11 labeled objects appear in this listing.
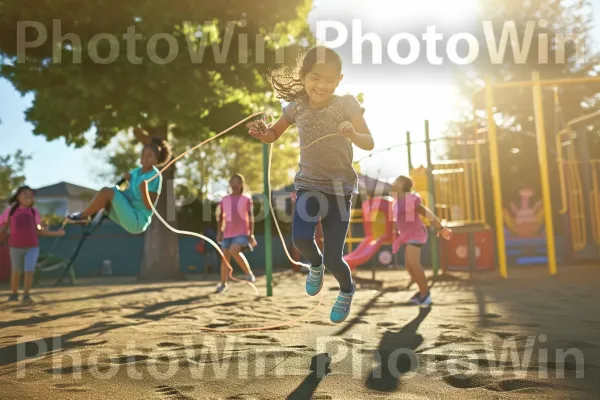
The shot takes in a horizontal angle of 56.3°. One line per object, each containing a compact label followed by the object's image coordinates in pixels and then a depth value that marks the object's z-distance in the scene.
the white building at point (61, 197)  40.78
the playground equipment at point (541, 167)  9.83
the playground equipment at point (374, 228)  10.06
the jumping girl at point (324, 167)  3.63
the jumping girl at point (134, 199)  5.04
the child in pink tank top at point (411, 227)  6.72
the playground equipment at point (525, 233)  13.55
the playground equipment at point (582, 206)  13.10
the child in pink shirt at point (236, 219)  8.28
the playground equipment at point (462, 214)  11.41
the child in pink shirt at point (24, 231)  7.91
